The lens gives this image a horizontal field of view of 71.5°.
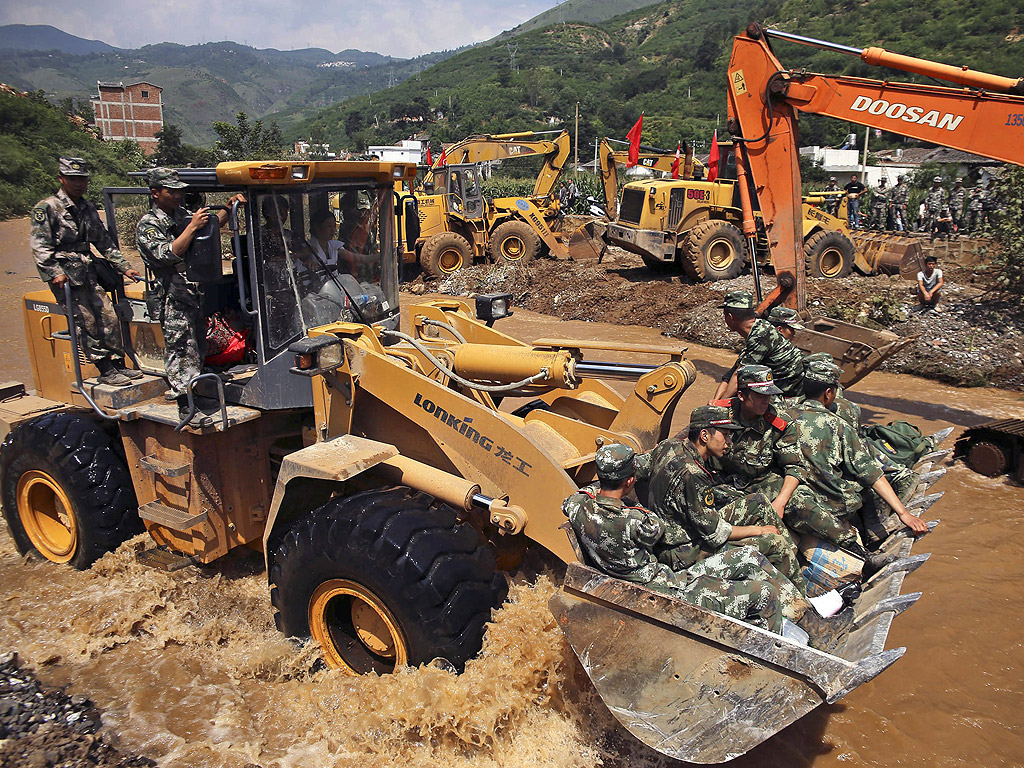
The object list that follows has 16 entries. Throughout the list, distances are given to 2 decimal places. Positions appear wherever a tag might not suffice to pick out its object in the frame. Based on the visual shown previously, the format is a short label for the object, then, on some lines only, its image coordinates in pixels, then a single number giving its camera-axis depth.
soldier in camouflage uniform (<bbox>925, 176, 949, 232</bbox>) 21.61
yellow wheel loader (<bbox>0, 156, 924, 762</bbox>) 3.07
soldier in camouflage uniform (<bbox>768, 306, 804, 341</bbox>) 6.13
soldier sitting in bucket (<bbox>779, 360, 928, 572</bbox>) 4.31
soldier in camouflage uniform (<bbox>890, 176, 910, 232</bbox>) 22.06
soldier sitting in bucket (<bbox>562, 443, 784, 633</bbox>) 3.39
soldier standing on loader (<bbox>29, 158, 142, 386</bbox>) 4.65
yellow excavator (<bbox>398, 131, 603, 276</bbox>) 17.83
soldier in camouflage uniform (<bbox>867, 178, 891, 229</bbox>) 22.73
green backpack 5.13
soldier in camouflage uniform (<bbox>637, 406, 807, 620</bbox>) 3.71
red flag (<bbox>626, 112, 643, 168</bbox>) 18.72
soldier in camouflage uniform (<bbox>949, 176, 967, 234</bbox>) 20.98
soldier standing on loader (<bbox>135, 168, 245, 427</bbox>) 4.02
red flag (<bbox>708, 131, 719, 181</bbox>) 15.77
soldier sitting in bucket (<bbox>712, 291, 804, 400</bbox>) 5.50
